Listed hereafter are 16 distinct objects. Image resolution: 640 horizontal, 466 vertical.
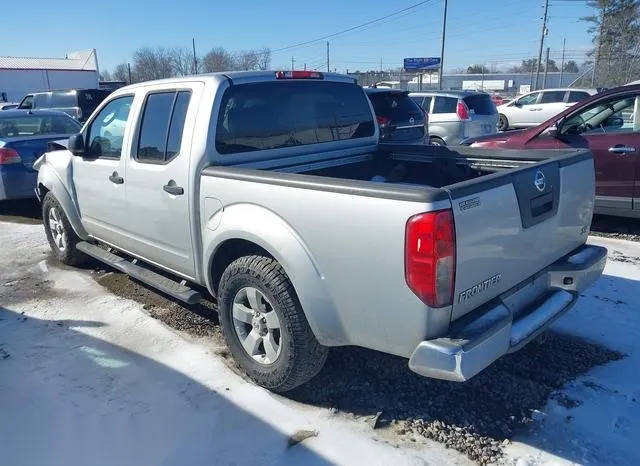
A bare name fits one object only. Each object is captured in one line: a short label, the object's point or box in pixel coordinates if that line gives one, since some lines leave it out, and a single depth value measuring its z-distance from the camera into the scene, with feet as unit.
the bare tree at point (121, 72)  244.59
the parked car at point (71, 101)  55.83
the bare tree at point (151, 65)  216.54
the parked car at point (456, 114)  39.70
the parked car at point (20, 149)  25.67
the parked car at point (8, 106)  67.37
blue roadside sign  216.95
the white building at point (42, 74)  151.84
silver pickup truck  8.14
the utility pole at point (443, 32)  121.60
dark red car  20.07
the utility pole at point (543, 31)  145.38
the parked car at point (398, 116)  29.25
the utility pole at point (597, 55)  141.39
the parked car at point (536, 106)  66.90
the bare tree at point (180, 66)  209.56
